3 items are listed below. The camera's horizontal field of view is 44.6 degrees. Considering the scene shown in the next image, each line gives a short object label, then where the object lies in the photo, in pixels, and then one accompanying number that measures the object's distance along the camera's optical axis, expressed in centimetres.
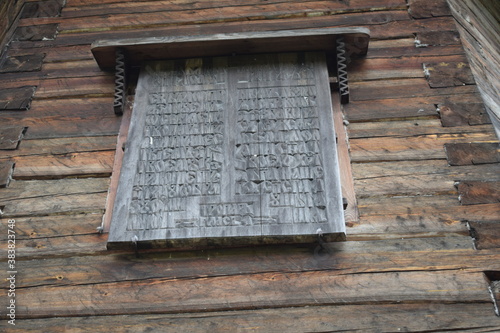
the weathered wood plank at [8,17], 452
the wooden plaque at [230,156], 307
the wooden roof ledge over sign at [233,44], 368
